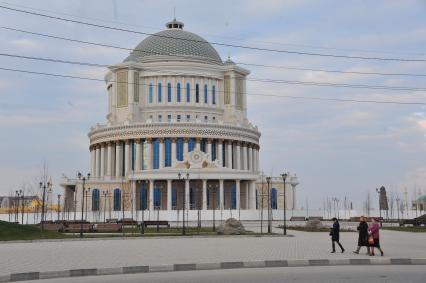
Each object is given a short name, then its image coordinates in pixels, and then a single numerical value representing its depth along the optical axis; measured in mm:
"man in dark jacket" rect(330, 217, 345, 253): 25422
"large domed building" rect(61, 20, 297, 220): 83688
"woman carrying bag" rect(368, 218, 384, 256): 23750
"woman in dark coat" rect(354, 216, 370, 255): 24594
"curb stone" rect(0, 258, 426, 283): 18047
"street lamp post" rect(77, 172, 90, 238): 88438
